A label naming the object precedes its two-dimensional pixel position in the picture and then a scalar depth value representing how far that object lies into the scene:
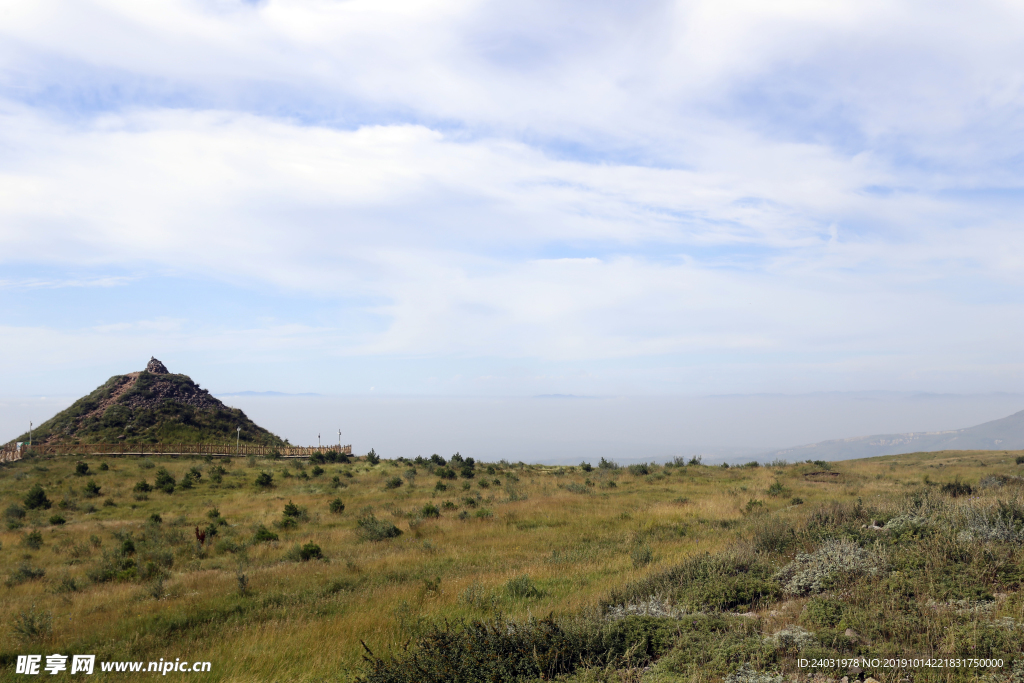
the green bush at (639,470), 38.38
